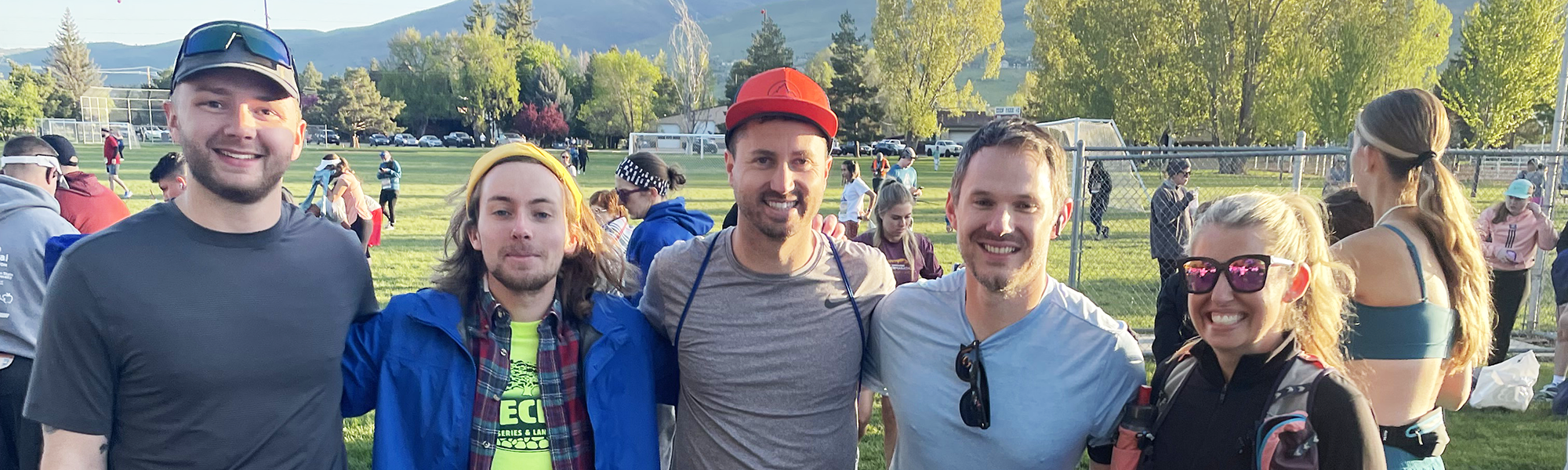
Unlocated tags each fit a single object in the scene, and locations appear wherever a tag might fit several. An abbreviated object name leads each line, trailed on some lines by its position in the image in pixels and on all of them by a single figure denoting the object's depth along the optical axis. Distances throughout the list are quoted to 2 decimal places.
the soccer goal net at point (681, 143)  41.83
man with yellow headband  2.21
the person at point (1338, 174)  8.59
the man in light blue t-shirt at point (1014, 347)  2.15
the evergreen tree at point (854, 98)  54.25
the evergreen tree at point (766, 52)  65.12
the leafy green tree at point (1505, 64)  25.41
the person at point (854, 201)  12.64
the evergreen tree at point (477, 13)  83.56
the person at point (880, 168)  21.61
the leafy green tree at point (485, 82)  72.88
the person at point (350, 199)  10.66
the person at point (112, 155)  20.62
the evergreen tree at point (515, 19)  90.81
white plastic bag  6.08
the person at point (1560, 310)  6.26
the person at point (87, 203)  5.29
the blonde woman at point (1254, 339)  1.84
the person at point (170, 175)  7.34
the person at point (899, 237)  6.34
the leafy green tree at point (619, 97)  67.88
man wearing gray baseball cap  1.87
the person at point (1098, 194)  14.39
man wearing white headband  3.50
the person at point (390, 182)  16.42
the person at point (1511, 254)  6.88
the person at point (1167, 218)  9.36
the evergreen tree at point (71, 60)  84.44
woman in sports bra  2.59
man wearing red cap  2.37
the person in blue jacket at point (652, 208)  4.70
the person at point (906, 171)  16.62
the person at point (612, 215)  5.98
